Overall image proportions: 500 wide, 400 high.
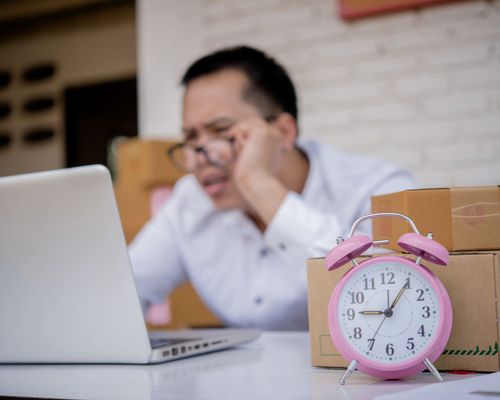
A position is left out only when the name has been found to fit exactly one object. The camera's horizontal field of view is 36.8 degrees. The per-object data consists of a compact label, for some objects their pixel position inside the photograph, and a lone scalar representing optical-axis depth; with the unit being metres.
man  1.85
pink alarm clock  0.85
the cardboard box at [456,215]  0.92
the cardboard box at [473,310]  0.90
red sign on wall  3.13
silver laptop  1.00
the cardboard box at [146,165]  3.28
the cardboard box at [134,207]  3.32
